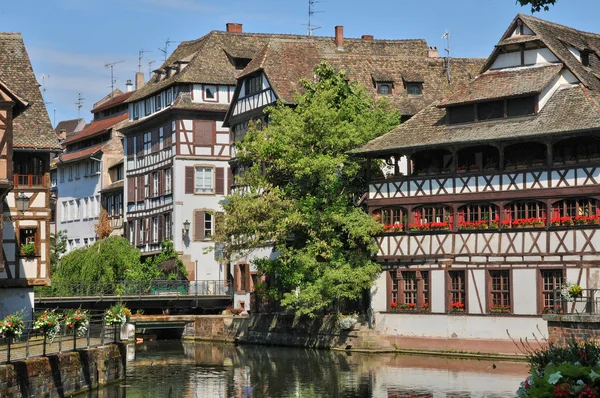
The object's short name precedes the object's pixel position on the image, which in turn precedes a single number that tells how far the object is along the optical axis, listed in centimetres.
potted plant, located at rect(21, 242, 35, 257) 4498
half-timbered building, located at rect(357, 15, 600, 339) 4247
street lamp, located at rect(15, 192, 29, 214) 4484
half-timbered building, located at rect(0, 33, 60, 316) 4462
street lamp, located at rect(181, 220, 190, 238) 6862
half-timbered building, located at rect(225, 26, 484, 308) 5688
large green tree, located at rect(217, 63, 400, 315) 4731
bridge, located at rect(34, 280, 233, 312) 5672
